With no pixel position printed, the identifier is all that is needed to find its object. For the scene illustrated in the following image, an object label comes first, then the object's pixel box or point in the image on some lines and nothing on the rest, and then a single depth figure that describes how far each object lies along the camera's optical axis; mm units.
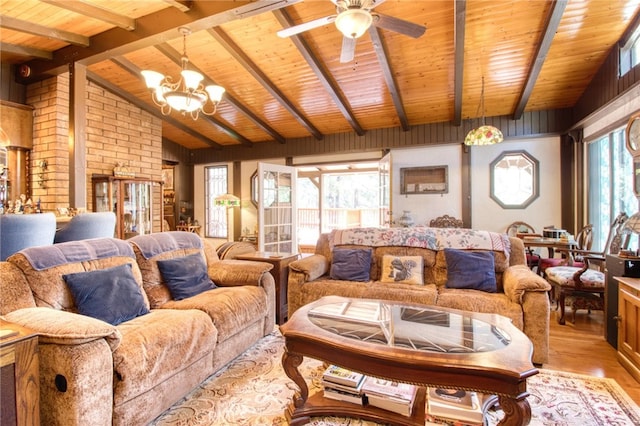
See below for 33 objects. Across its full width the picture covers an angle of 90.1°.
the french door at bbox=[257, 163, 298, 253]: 5676
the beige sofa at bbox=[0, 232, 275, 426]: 1347
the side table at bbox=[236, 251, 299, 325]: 3148
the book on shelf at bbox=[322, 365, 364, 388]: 1781
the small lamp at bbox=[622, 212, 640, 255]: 2496
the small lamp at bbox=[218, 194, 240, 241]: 6402
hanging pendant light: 3846
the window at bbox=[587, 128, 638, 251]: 3635
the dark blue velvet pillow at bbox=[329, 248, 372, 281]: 3137
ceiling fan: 2053
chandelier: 3082
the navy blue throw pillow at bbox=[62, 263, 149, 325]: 1826
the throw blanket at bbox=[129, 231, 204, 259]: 2449
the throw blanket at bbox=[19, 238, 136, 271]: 1778
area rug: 1757
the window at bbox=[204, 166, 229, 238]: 7703
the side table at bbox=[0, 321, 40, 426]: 1180
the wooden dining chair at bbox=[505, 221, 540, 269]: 5070
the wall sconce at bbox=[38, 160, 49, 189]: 4316
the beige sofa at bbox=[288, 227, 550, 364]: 2363
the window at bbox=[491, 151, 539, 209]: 5148
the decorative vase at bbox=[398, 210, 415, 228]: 5742
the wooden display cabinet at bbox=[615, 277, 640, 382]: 2176
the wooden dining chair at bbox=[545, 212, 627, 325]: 3027
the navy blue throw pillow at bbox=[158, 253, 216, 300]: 2438
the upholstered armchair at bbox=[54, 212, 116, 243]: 3041
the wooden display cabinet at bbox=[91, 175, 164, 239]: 4941
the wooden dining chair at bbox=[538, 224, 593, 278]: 3926
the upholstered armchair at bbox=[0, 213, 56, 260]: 2494
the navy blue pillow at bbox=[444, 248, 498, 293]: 2785
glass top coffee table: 1312
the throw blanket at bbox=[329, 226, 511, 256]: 3059
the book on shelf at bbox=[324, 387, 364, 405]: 1760
